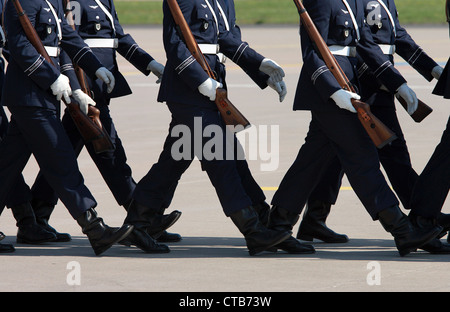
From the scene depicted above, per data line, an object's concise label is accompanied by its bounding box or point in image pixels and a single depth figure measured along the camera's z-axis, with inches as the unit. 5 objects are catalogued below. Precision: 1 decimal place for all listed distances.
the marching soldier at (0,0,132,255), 483.2
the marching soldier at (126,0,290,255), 483.5
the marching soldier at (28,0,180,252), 532.7
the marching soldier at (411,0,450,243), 491.8
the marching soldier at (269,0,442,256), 478.6
